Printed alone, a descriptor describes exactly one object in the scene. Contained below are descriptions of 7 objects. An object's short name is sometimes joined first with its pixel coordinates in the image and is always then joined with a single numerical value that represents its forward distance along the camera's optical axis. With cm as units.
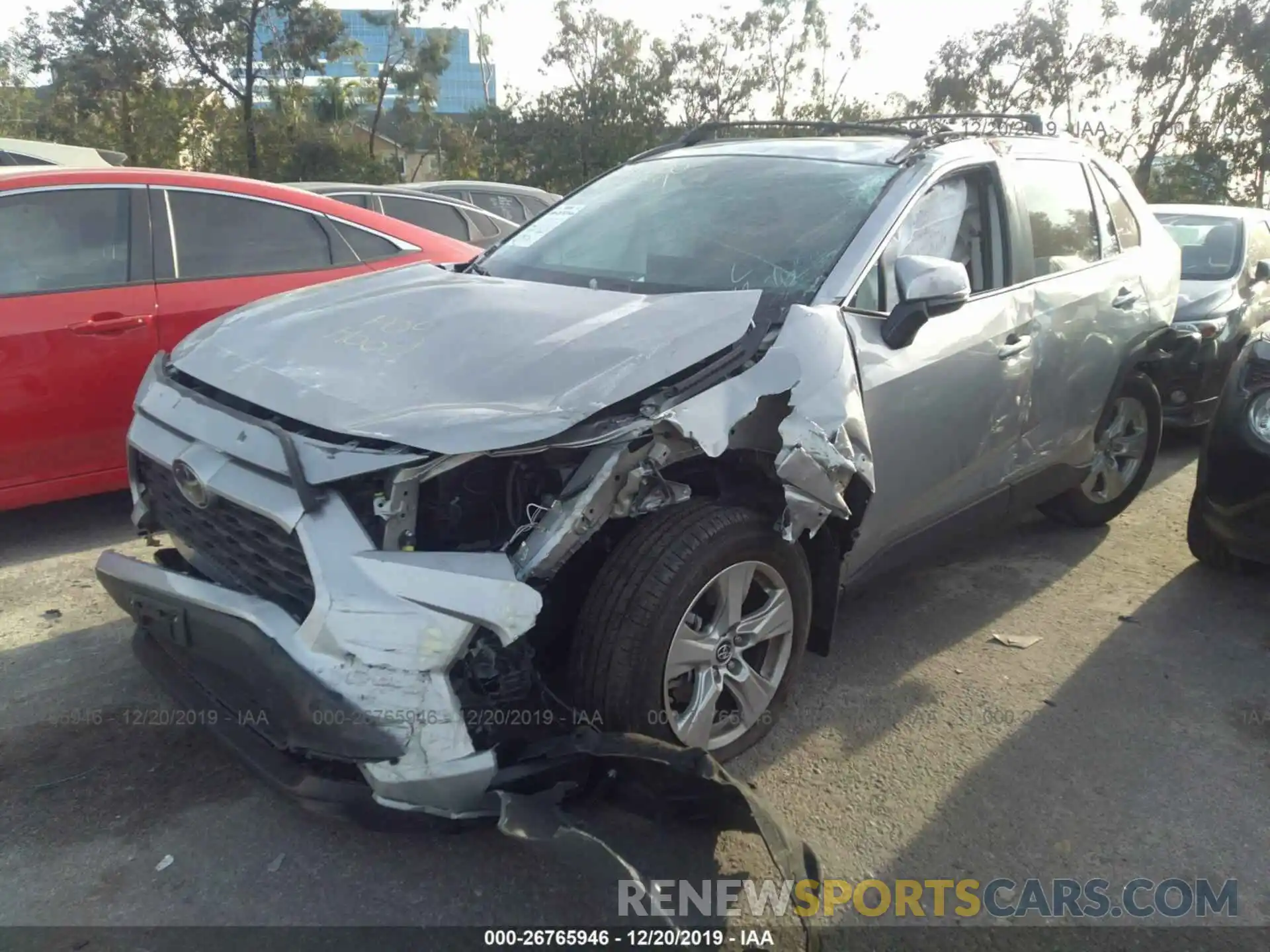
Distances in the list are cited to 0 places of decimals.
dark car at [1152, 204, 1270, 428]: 611
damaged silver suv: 217
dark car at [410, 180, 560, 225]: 1039
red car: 404
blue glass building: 2892
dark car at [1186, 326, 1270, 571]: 375
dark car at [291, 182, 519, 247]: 808
